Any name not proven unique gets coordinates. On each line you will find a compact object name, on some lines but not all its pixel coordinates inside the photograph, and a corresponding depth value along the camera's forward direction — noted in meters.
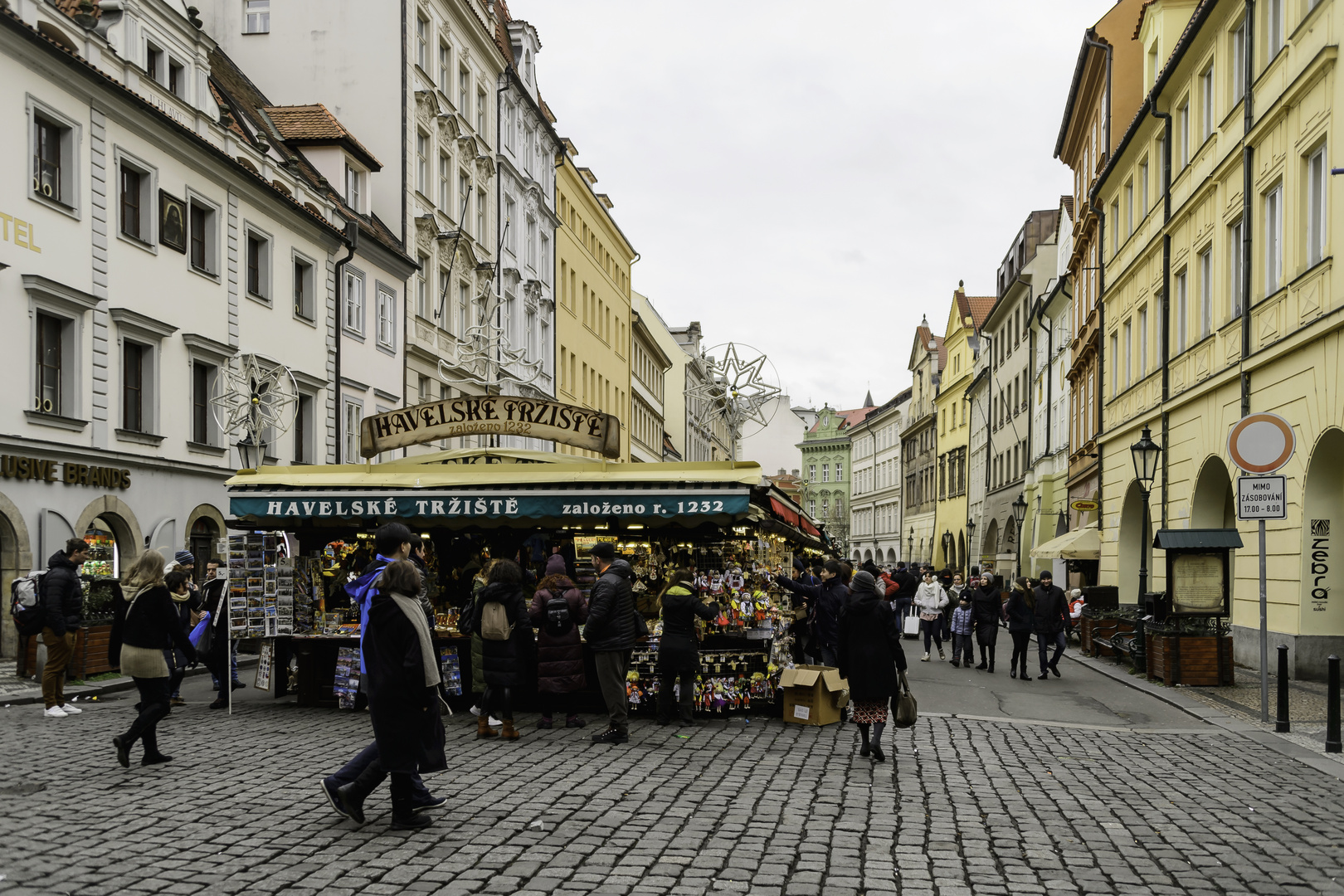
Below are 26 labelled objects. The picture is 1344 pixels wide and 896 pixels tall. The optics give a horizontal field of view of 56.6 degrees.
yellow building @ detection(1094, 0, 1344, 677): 17.05
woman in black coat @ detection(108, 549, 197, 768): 9.54
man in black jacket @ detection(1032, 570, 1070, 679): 19.16
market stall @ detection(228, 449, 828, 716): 13.20
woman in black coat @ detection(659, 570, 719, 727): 12.23
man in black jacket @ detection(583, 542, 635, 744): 11.38
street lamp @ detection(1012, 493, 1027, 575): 43.75
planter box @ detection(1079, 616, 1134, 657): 23.09
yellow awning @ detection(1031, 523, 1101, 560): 31.52
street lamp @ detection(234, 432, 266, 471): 19.35
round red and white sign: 12.22
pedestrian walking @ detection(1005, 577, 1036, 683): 19.06
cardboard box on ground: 12.65
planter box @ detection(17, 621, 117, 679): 15.54
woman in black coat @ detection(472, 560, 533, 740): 11.30
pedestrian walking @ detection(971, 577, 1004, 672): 20.19
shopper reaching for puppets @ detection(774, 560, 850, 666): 15.26
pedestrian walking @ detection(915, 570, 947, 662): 22.59
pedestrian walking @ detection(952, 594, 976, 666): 21.03
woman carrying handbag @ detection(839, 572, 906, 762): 10.45
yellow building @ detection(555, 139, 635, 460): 50.91
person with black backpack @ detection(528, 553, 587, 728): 12.13
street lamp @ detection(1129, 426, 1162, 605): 21.03
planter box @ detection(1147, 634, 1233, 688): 16.91
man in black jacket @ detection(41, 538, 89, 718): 12.83
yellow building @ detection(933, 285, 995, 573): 71.31
